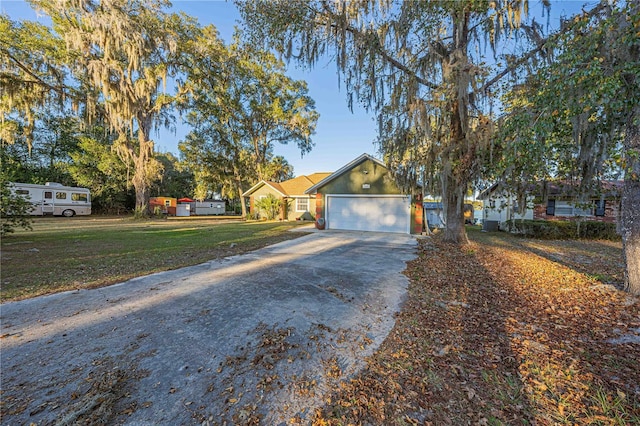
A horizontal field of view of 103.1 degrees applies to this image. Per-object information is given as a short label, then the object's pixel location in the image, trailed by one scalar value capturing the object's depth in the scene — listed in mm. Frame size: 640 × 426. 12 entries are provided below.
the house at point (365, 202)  12828
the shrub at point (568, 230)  12000
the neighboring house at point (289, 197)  21203
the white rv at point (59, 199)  19509
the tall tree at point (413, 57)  6648
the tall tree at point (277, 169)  25297
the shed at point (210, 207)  32088
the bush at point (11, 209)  7738
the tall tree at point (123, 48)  12430
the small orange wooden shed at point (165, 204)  27711
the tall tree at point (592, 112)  3295
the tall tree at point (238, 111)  18719
